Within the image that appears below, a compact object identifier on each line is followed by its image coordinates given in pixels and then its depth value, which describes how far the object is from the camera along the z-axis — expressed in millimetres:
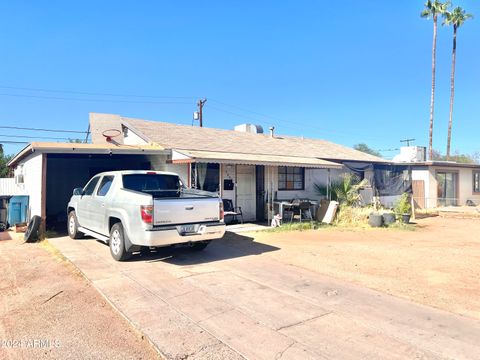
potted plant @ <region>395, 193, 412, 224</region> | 13617
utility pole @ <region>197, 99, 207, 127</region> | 31616
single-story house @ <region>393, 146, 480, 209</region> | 20031
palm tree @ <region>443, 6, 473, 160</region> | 29719
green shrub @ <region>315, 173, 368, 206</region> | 14506
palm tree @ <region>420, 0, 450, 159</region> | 29061
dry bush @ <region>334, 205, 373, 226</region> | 13273
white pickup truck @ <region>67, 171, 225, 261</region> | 6473
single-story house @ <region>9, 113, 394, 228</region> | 11258
